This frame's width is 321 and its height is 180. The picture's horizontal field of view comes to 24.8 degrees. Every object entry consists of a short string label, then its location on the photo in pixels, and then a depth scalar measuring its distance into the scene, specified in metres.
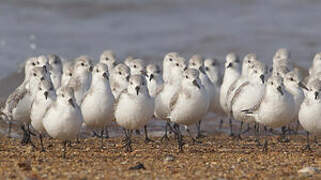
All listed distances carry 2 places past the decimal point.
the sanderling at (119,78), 13.70
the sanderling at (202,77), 15.17
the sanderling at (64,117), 10.79
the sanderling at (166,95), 13.57
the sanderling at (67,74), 15.87
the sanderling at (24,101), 12.70
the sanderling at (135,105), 11.81
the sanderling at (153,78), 14.94
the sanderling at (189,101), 12.51
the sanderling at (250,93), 13.37
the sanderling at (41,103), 11.61
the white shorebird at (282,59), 15.79
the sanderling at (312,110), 11.59
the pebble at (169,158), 10.77
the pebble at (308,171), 9.72
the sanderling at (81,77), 14.23
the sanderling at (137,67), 15.10
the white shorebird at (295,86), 13.54
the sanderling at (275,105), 11.70
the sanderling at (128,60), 16.81
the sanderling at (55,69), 16.28
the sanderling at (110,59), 16.83
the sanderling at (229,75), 15.90
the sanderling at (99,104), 12.49
